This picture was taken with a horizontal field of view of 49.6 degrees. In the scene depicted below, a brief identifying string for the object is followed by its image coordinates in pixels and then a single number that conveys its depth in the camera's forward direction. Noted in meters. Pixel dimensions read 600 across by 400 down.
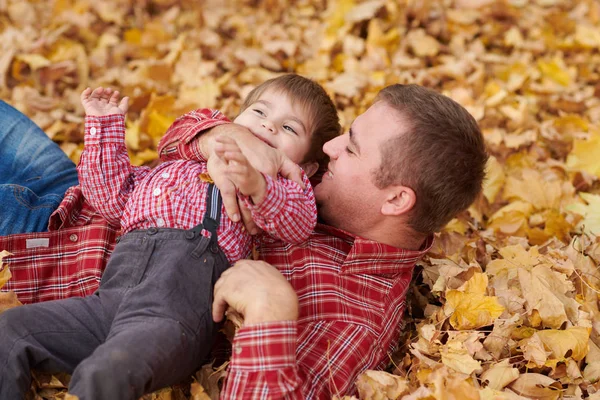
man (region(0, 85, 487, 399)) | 2.04
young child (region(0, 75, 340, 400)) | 1.80
